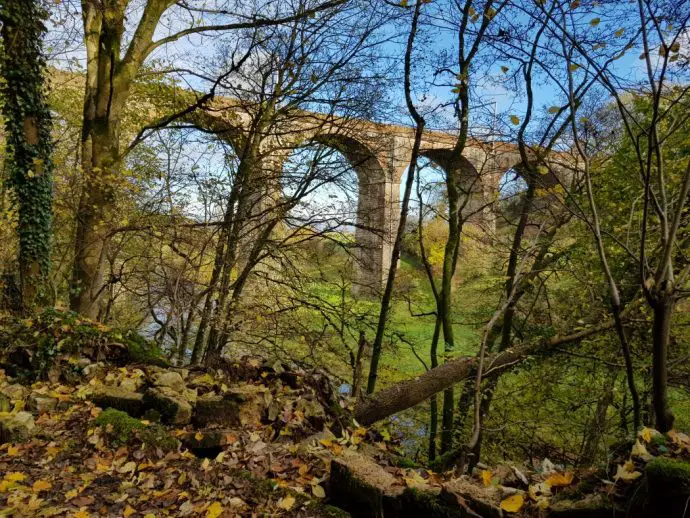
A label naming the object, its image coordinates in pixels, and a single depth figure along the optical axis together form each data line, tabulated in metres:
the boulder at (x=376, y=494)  2.31
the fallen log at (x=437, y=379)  5.39
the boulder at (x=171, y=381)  4.12
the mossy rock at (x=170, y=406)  3.72
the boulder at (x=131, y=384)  4.17
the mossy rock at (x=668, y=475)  1.69
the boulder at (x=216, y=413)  3.77
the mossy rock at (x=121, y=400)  3.84
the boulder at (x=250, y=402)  3.84
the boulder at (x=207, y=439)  3.38
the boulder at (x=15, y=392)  3.84
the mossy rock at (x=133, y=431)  3.34
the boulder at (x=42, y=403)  3.78
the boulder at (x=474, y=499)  2.13
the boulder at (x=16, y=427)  3.24
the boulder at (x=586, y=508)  1.92
